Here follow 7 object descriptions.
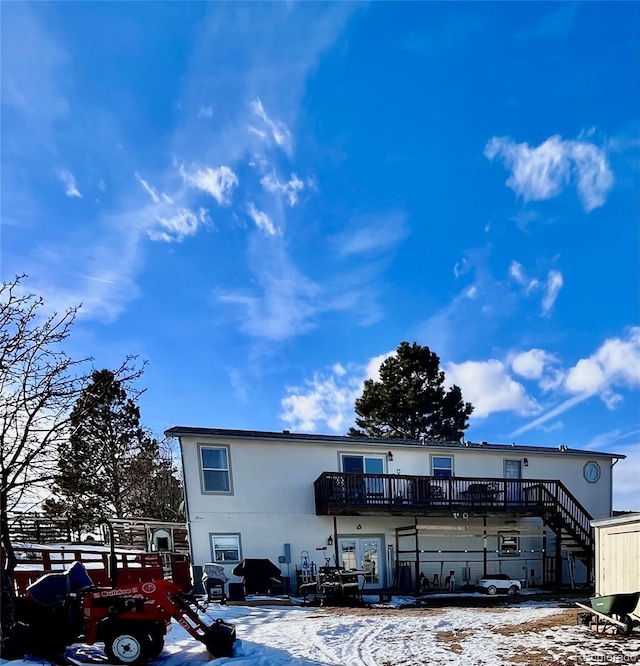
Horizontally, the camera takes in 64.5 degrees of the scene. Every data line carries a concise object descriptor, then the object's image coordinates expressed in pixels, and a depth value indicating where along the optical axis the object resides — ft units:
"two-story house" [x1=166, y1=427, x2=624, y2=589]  53.36
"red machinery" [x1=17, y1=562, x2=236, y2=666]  21.83
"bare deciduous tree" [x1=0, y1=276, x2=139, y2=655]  22.74
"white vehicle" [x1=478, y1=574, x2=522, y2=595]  56.13
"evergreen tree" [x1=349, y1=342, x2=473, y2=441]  114.32
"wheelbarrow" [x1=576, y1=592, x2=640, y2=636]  28.71
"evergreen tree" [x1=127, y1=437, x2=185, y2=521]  77.97
